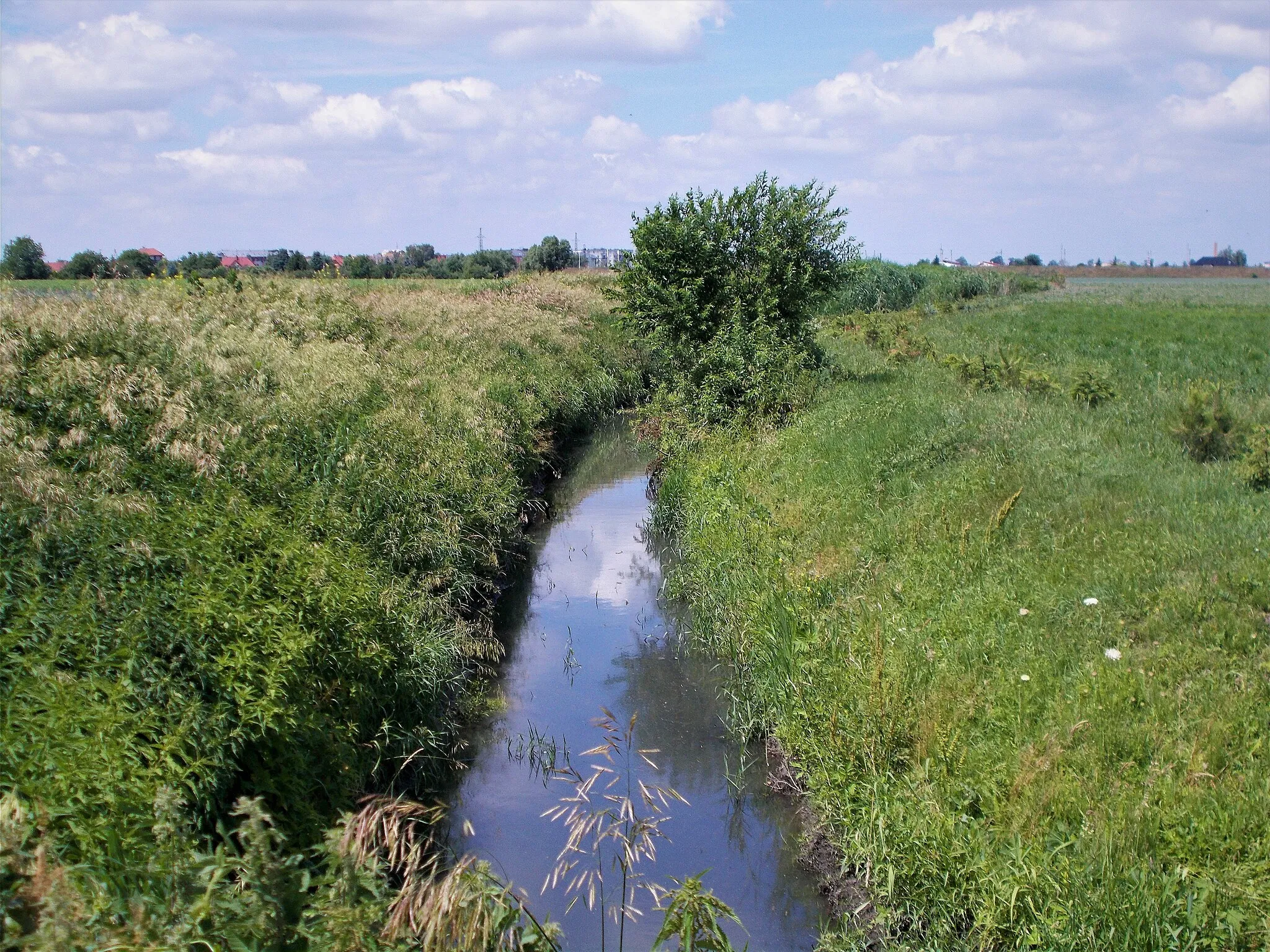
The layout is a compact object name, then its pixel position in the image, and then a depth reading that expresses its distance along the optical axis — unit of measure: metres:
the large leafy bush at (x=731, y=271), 17.36
